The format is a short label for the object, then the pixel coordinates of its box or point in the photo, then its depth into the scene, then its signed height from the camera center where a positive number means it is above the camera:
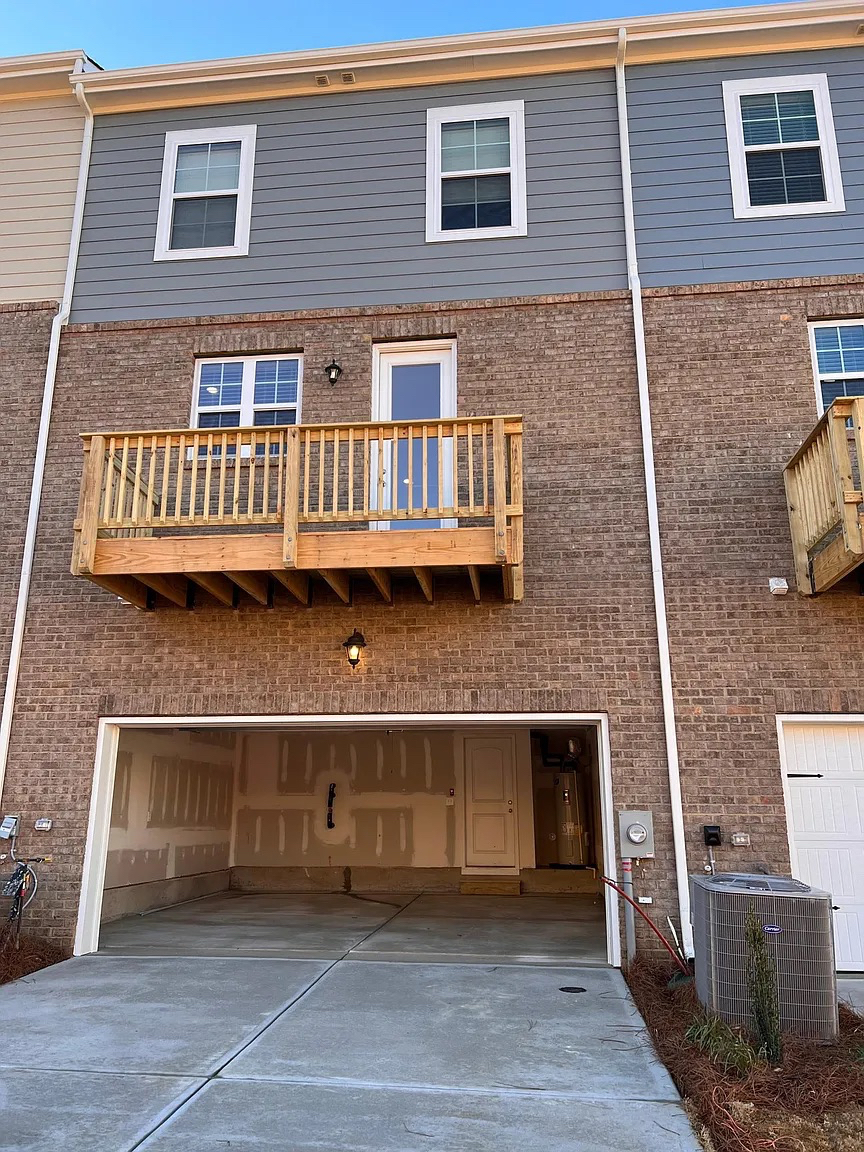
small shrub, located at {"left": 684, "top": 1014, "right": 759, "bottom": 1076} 4.15 -1.26
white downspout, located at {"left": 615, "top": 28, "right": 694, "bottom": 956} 6.62 +2.31
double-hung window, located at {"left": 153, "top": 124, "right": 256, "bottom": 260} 8.80 +6.32
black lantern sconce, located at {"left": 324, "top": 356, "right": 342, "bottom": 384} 8.10 +4.05
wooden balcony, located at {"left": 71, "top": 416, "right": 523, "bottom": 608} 6.54 +2.16
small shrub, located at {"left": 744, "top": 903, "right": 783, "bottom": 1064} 4.31 -0.99
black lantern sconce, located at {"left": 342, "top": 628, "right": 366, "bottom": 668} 7.28 +1.30
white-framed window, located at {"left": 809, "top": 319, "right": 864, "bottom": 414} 7.67 +4.02
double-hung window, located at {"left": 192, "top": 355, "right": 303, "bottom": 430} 8.31 +4.00
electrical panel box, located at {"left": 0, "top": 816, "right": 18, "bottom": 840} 7.21 -0.27
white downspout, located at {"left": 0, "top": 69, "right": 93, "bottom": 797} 7.61 +3.37
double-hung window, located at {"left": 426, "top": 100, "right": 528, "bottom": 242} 8.50 +6.34
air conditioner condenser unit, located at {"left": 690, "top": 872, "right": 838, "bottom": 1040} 4.57 -0.85
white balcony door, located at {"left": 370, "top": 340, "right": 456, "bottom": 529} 8.20 +4.05
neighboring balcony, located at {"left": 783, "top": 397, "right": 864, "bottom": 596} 5.95 +2.27
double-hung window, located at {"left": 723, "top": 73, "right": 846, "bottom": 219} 8.14 +6.33
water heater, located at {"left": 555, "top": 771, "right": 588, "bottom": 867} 11.98 -0.37
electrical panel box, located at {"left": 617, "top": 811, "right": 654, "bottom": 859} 6.70 -0.29
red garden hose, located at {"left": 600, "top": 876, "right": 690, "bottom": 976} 6.14 -1.02
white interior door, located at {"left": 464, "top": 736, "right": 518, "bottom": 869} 12.00 -0.09
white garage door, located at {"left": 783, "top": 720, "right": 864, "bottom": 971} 6.71 -0.10
